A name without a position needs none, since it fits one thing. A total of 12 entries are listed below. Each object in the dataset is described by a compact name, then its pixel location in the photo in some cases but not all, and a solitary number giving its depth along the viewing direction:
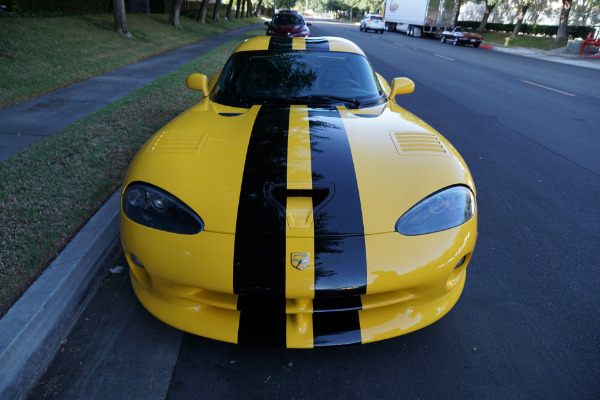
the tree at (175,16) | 20.25
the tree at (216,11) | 28.88
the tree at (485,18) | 35.47
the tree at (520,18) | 31.05
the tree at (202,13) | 25.34
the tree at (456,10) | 29.07
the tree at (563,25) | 25.55
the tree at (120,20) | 14.17
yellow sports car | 1.88
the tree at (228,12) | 34.25
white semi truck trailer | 29.36
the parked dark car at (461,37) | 26.23
